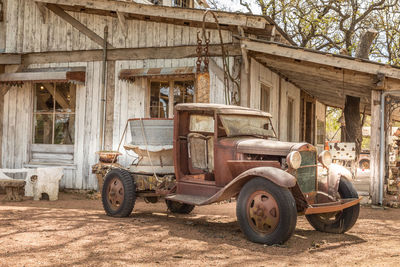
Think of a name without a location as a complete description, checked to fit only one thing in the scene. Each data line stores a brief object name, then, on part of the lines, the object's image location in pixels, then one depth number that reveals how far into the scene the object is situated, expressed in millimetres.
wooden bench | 8195
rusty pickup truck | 4445
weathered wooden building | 8523
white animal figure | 8547
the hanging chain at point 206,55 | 6848
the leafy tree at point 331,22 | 17709
